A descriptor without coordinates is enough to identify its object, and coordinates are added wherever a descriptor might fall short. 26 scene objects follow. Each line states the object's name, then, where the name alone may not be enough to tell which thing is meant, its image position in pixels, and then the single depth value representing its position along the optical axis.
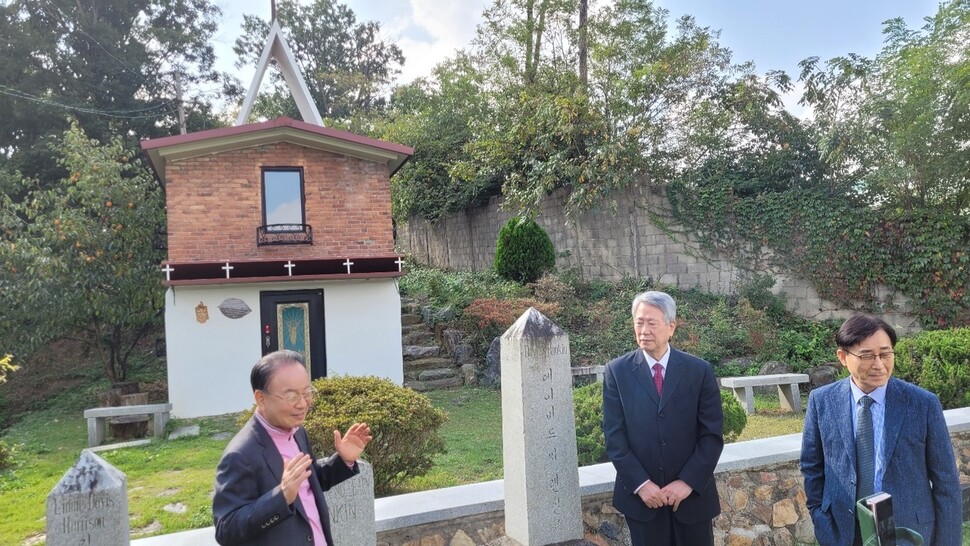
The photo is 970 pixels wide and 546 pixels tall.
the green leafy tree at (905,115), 9.01
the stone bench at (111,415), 8.62
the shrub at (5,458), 7.57
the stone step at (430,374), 11.49
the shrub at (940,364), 6.62
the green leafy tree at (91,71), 18.97
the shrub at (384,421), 4.92
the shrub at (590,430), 5.32
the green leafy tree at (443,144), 18.83
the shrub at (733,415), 5.89
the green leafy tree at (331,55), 30.45
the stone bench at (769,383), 8.70
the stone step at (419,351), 12.23
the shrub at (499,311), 12.05
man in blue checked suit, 2.54
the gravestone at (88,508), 2.22
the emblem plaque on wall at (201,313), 10.37
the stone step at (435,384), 11.16
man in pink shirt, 2.04
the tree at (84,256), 10.73
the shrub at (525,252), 14.77
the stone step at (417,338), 12.79
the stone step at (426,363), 11.91
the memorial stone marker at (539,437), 3.45
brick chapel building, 10.28
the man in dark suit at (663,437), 3.06
